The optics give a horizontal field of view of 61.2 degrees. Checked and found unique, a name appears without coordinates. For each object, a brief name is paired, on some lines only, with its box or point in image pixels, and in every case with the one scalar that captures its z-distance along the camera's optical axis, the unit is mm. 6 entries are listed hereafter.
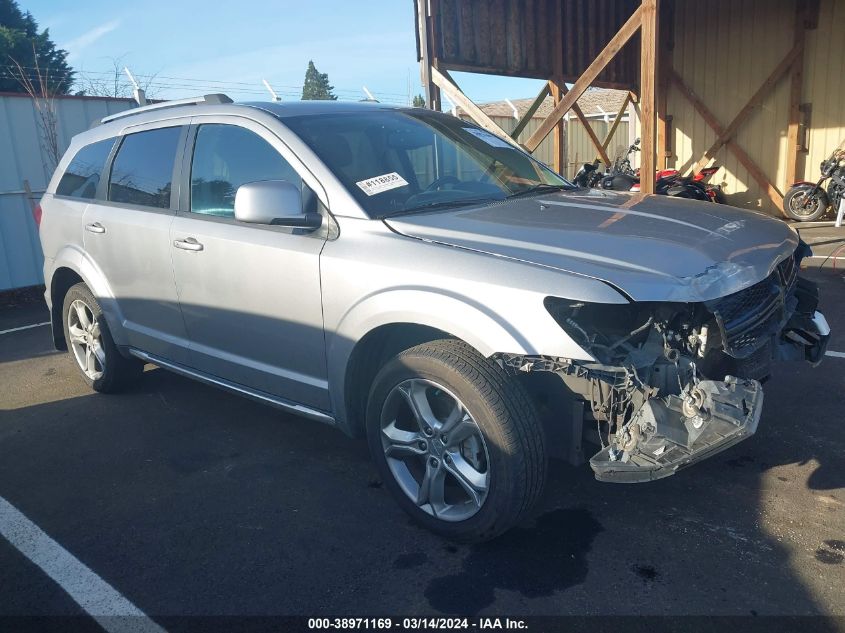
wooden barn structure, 10016
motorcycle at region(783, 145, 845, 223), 10930
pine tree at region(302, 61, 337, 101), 53438
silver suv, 2529
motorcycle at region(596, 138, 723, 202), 11000
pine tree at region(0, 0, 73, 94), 20812
